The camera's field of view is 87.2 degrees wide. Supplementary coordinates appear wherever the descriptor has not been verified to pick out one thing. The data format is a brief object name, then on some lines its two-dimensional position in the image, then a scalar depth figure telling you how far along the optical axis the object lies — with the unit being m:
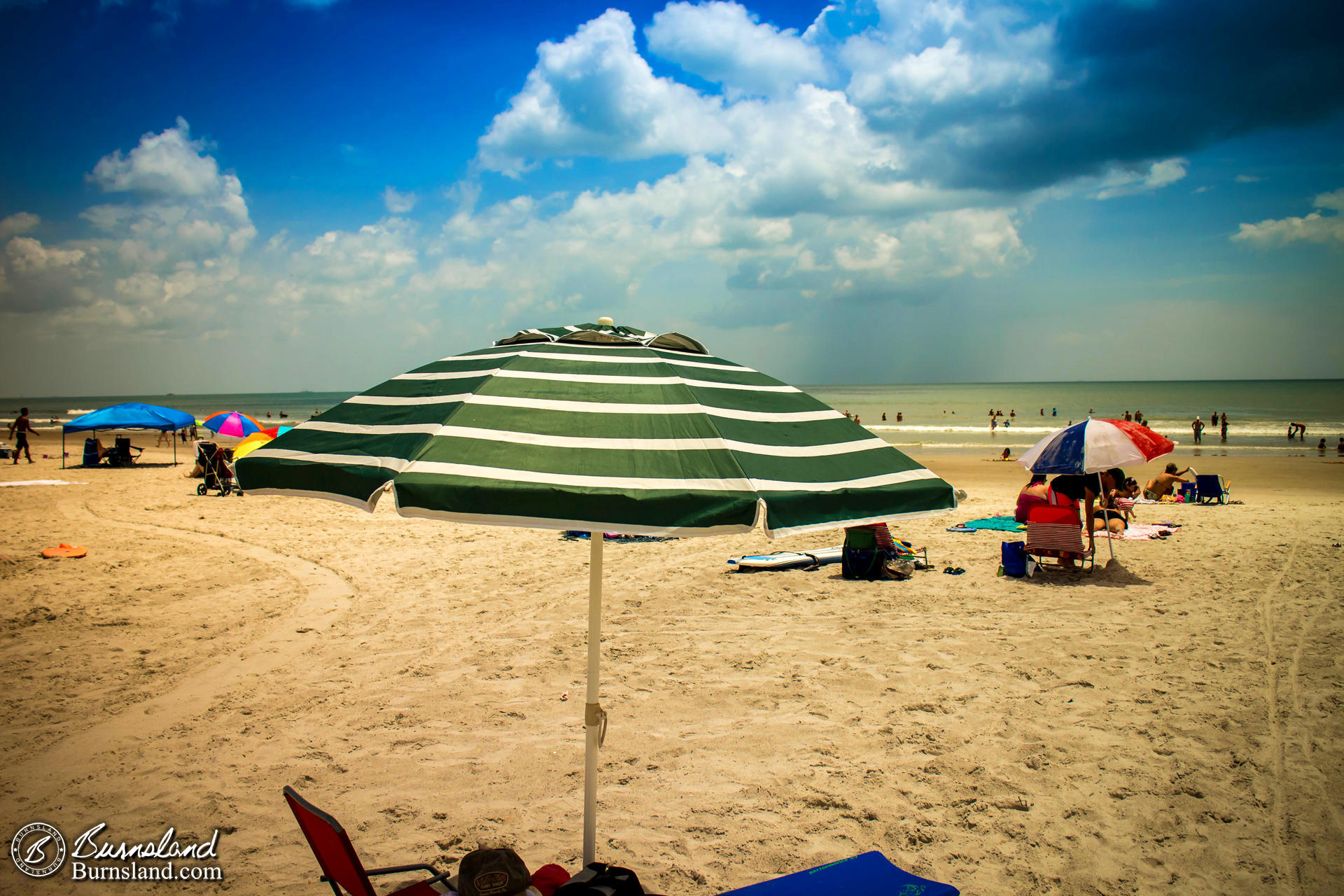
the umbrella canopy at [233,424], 21.94
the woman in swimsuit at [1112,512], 11.62
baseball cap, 2.52
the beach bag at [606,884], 2.61
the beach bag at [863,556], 9.18
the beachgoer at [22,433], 22.93
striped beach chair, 9.21
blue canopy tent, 20.58
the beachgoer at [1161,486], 15.80
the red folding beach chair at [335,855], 2.54
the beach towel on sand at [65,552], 9.80
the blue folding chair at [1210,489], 15.35
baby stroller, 16.92
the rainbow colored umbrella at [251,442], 15.72
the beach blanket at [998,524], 12.62
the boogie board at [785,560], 9.65
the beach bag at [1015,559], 9.45
